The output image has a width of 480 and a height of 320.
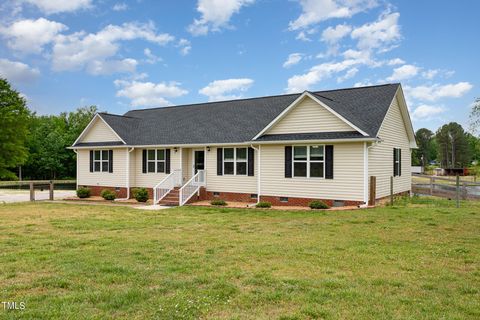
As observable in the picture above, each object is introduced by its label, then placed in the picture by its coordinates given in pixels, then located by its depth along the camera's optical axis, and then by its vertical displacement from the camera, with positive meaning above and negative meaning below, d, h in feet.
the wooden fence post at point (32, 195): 71.52 -6.27
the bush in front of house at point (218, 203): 58.18 -6.40
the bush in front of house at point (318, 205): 50.69 -5.91
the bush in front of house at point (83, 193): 74.69 -6.11
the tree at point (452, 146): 289.53 +12.39
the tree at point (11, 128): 123.24 +11.94
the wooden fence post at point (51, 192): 72.58 -5.87
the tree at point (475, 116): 42.50 +5.34
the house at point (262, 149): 52.54 +2.22
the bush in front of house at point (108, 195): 70.08 -6.14
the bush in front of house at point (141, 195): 65.16 -5.74
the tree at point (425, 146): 326.44 +14.90
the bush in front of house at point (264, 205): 53.52 -6.20
